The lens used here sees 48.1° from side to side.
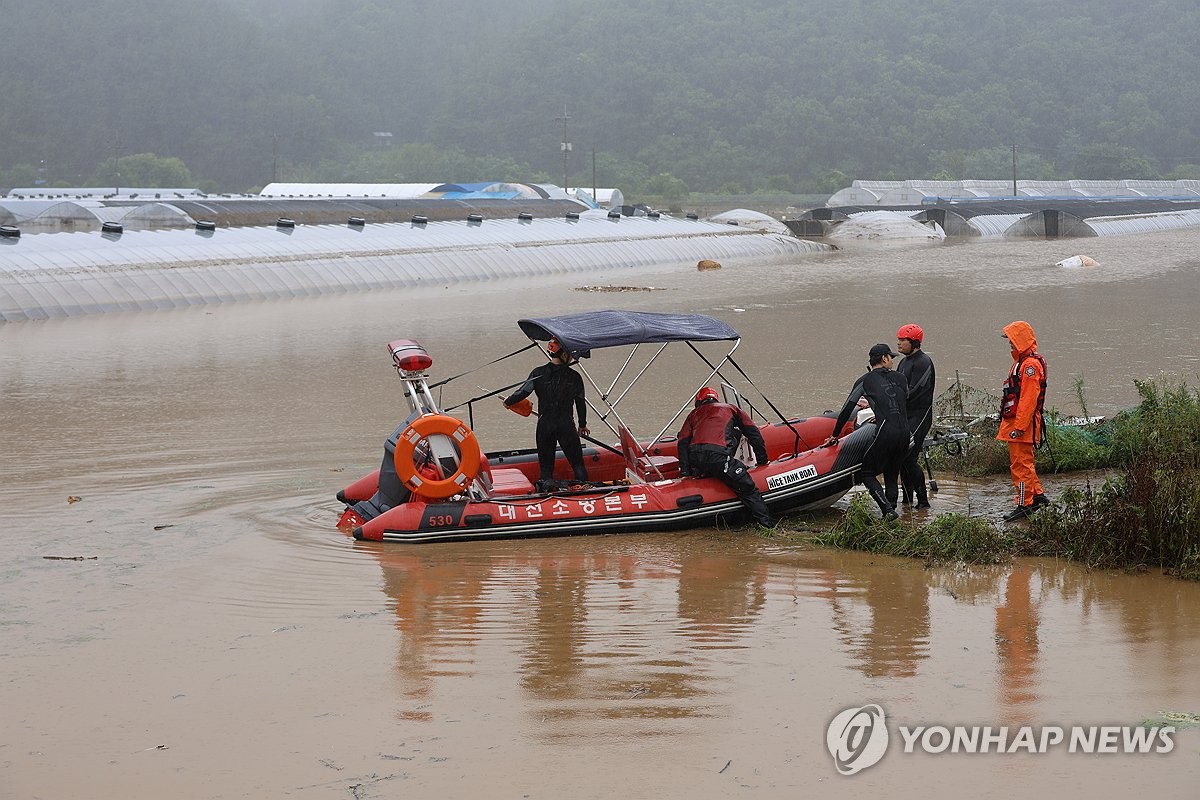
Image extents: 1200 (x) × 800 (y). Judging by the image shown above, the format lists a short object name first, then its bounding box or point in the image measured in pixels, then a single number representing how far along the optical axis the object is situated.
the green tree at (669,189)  102.40
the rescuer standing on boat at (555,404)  11.85
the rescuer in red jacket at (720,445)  11.33
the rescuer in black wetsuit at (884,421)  11.26
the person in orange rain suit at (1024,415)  10.88
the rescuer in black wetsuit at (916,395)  11.74
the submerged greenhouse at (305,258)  30.25
